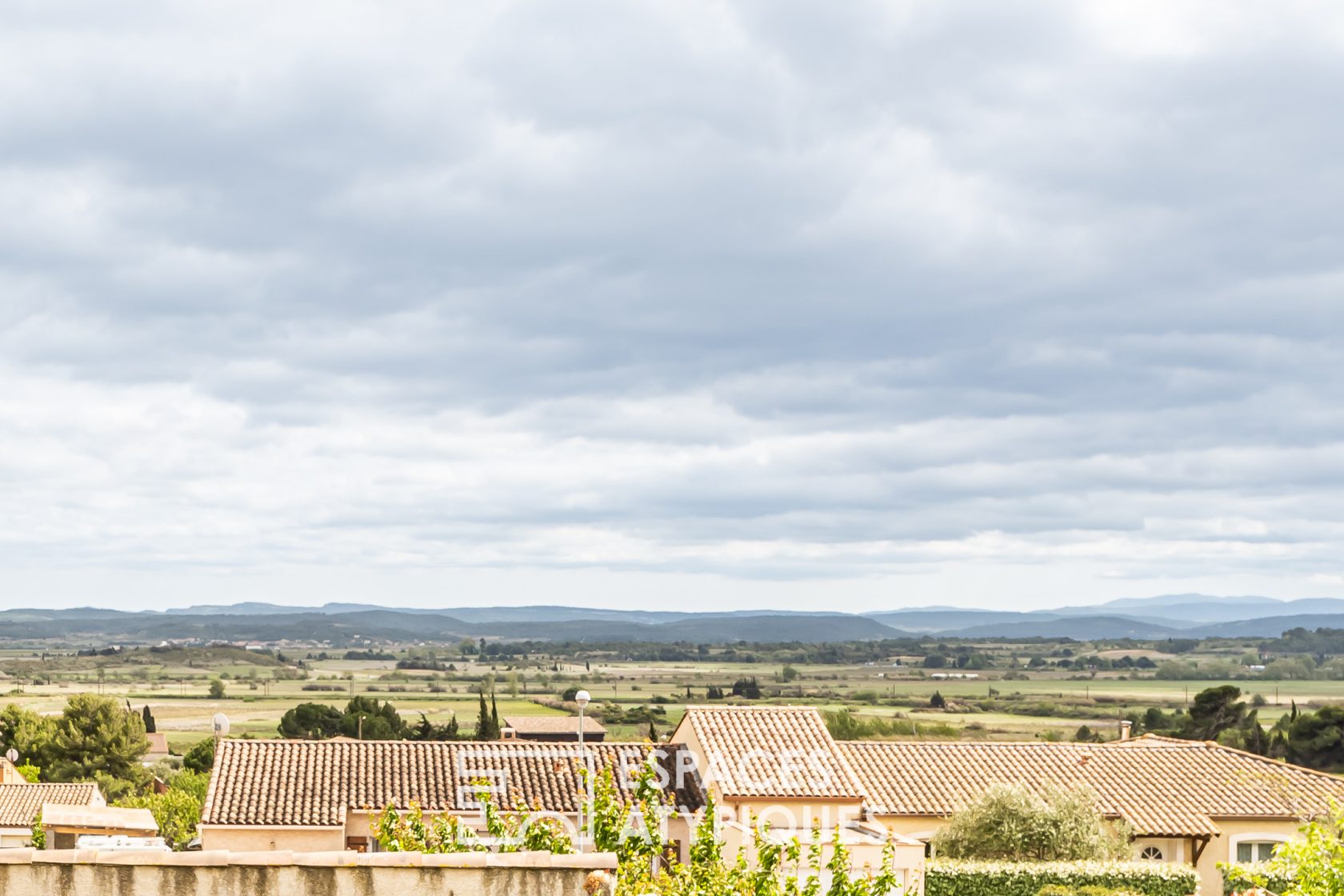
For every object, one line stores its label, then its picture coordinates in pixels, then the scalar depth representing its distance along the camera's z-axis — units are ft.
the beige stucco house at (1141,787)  121.90
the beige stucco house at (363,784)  106.11
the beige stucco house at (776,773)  107.86
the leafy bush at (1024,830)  112.27
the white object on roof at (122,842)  76.80
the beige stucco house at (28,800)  161.58
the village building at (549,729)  306.35
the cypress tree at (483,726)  305.24
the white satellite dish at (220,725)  124.06
